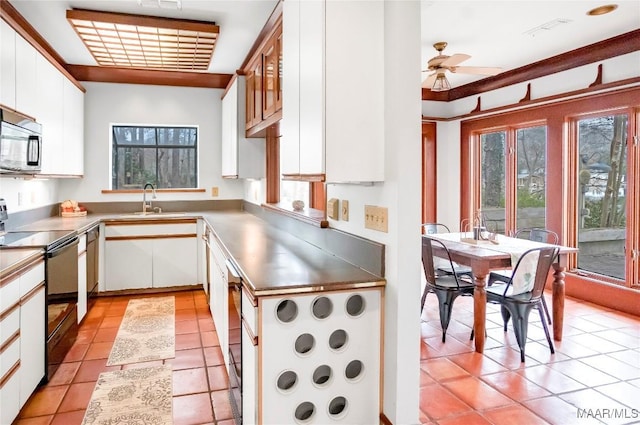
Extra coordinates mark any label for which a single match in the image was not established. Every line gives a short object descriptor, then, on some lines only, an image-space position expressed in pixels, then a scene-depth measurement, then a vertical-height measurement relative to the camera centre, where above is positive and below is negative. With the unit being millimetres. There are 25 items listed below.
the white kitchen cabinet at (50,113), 3684 +772
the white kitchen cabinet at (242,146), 4594 +583
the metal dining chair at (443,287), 3576 -669
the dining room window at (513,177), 5551 +337
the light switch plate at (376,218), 2094 -75
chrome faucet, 5425 +62
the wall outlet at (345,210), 2499 -42
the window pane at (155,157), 5809 +599
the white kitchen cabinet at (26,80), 3162 +890
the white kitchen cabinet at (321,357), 1933 -688
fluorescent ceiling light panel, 3544 +1435
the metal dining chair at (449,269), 4074 -621
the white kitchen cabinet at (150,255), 4832 -575
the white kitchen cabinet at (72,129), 4441 +757
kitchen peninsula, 1926 -609
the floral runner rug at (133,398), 2430 -1147
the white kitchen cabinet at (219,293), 2844 -645
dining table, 3301 -440
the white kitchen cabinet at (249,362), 1918 -707
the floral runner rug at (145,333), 3303 -1092
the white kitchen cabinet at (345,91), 1991 +504
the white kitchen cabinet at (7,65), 2865 +891
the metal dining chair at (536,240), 3996 -394
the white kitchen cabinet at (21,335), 2201 -720
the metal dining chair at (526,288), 3189 -616
